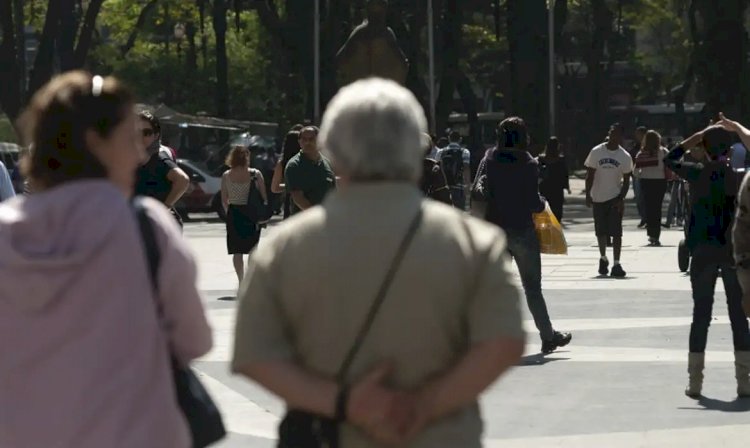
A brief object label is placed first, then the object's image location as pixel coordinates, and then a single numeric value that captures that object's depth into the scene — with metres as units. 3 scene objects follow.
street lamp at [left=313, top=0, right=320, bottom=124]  46.77
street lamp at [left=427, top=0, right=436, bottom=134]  50.28
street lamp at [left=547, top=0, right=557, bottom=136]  55.03
